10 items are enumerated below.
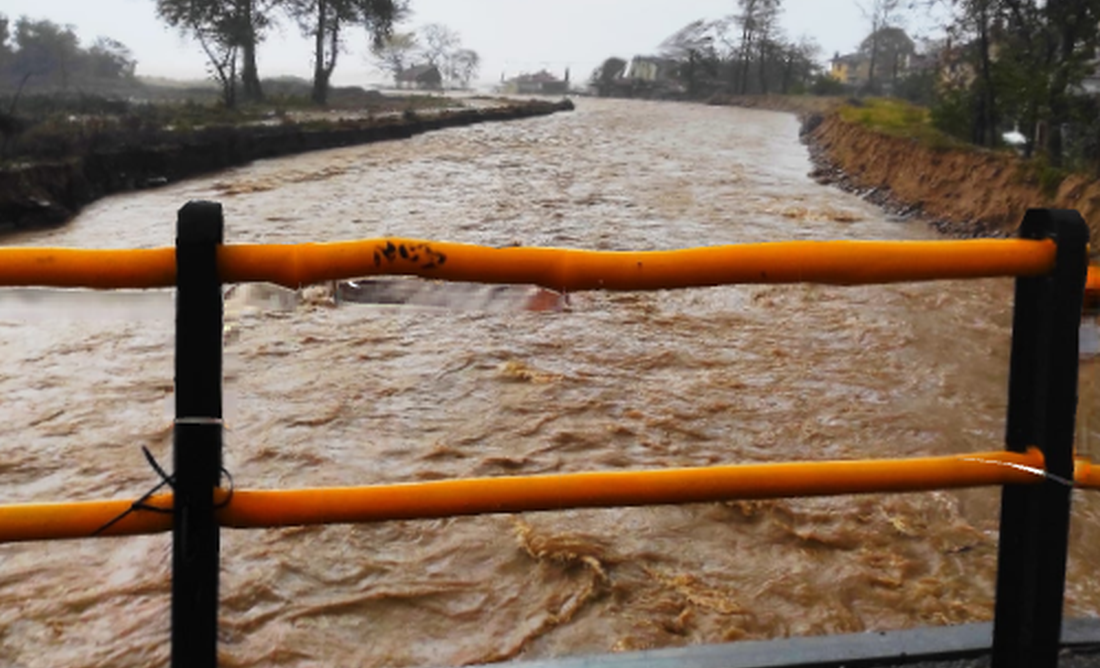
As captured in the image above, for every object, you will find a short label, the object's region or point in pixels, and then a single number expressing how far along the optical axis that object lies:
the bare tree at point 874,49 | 63.13
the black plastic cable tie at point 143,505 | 1.50
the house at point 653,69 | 78.25
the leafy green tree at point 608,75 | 79.75
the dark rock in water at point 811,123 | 35.09
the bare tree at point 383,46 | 40.50
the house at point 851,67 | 82.89
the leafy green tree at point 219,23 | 31.36
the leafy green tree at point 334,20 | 36.91
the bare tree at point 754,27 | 71.25
